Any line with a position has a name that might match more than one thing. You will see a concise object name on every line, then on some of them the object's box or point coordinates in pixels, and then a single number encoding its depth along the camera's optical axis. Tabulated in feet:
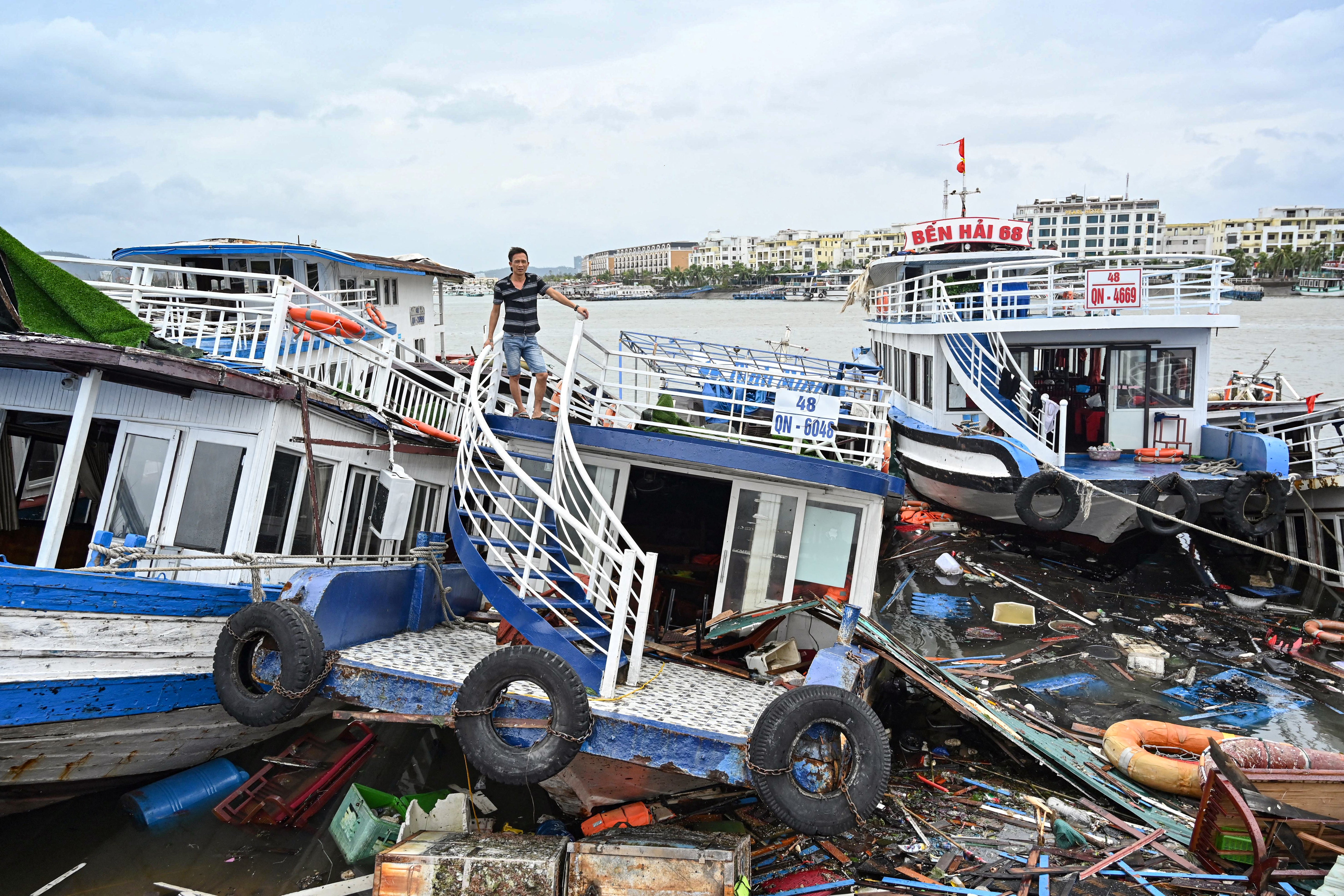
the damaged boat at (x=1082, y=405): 41.47
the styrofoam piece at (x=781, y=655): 25.23
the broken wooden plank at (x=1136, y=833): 18.99
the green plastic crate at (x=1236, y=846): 18.62
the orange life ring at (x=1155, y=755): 22.84
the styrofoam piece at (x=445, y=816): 20.57
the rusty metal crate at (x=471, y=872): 17.49
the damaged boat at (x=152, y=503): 18.90
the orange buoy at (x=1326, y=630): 35.70
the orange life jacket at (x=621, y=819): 20.48
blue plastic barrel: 22.85
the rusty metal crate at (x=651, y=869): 17.40
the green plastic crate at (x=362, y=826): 20.84
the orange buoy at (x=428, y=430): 27.55
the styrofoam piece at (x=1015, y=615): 39.42
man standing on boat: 26.76
